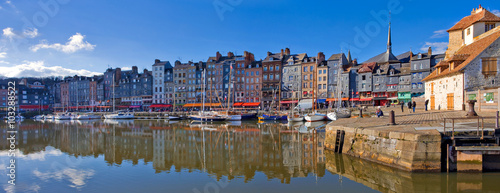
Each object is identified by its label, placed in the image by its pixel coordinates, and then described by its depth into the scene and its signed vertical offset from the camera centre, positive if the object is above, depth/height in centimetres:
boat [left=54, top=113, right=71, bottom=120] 6581 -460
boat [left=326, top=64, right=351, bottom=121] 4232 -270
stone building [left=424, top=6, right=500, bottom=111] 2227 +221
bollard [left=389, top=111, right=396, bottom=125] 1591 -122
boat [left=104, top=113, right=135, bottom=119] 6500 -431
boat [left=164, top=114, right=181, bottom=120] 5756 -420
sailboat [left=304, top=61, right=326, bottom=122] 4254 -299
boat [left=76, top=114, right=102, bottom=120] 6566 -456
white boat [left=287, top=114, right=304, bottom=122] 4221 -321
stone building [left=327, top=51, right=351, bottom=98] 6488 +538
